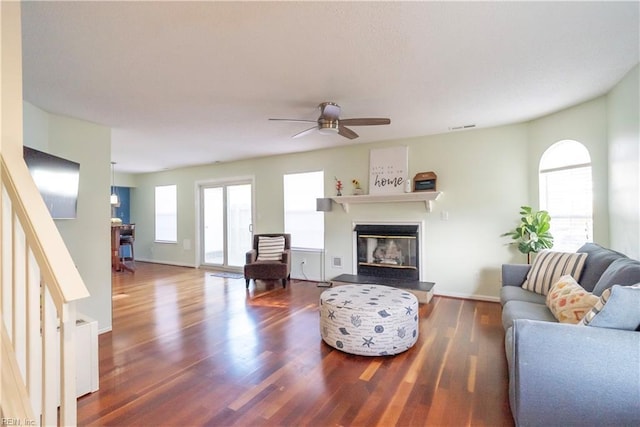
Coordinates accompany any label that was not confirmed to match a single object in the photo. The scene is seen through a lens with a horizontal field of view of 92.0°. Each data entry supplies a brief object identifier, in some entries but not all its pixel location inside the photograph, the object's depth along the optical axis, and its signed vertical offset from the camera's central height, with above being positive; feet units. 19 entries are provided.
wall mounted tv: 7.77 +1.04
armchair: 16.26 -2.40
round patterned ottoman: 8.36 -3.03
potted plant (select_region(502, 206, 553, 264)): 11.83 -0.74
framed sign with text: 15.46 +2.29
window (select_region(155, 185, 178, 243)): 24.38 +0.20
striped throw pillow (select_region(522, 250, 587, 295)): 8.97 -1.69
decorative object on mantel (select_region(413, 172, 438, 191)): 14.64 +1.58
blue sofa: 4.64 -2.53
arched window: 11.35 +0.80
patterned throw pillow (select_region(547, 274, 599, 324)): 6.35 -1.94
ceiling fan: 9.54 +3.02
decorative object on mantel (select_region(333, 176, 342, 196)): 17.11 +1.49
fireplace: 15.31 -1.90
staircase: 3.28 -0.96
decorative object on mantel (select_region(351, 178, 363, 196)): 16.48 +1.43
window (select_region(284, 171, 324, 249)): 18.28 +0.33
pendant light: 23.41 +1.59
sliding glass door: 21.49 -0.52
